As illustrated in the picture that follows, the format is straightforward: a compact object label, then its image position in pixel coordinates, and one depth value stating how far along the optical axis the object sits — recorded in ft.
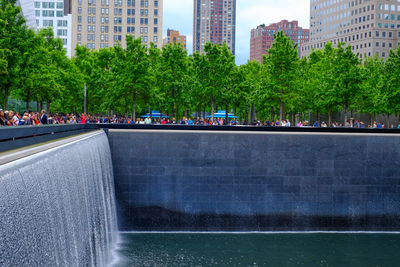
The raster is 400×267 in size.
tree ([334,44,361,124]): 171.94
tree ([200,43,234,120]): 186.91
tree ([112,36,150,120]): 175.32
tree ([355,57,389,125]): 176.24
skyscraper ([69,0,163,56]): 423.64
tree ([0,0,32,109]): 115.44
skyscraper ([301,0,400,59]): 461.37
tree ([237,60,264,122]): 181.37
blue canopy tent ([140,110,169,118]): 241.88
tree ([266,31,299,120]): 175.11
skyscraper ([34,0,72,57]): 455.87
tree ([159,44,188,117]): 192.85
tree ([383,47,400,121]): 167.53
